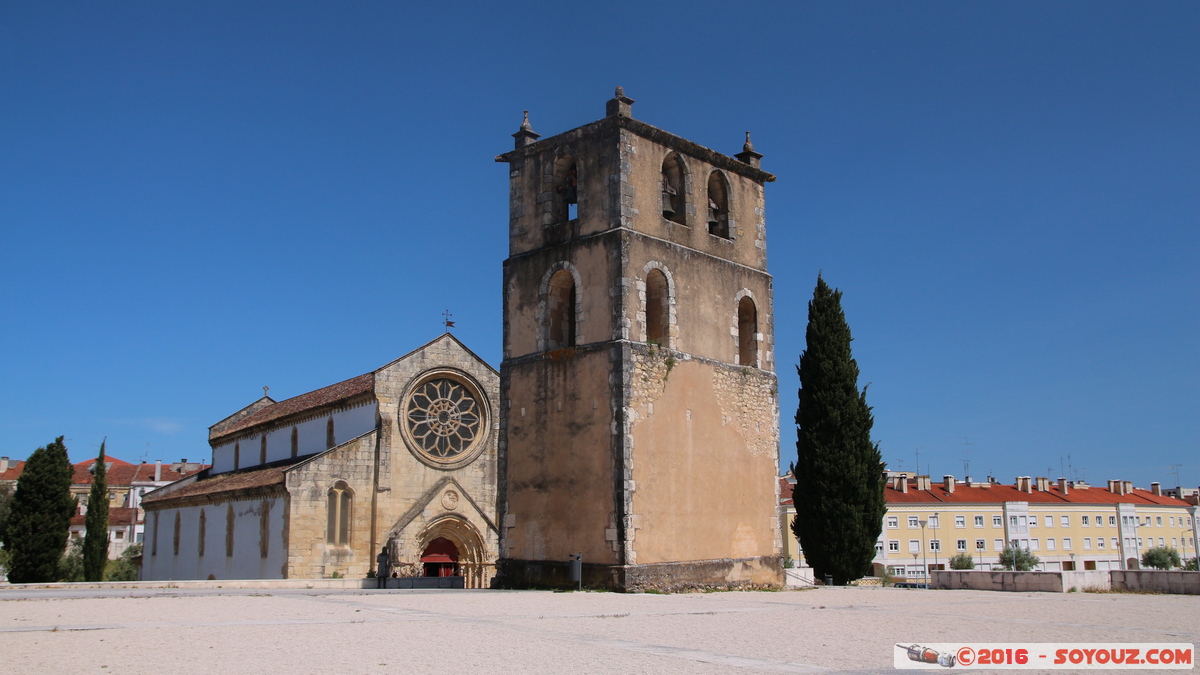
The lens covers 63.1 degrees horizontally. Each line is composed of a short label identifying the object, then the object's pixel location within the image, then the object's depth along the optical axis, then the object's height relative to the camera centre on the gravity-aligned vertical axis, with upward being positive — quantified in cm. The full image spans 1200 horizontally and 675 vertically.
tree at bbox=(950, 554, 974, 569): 6675 -332
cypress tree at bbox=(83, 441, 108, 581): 4125 -82
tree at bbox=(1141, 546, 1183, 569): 6762 -321
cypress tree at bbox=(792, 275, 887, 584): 2623 +123
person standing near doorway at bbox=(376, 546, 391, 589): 2212 -114
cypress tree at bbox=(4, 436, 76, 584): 3694 +2
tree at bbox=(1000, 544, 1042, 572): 6762 -322
